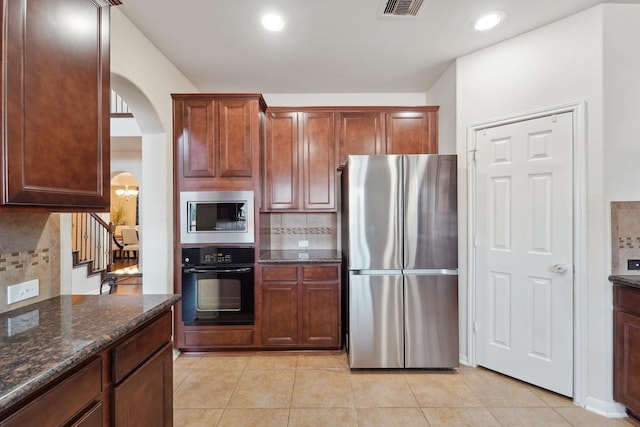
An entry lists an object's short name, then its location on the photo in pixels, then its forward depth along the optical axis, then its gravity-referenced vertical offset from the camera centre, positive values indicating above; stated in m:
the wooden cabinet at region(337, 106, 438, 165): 3.28 +0.90
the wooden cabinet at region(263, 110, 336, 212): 3.26 +0.58
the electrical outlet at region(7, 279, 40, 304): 1.37 -0.36
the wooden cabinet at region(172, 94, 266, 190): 2.85 +0.70
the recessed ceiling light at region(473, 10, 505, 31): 2.15 +1.42
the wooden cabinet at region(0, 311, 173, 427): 0.89 -0.63
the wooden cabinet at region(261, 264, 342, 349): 2.86 -0.88
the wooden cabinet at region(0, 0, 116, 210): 1.02 +0.42
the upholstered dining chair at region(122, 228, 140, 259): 8.57 -0.72
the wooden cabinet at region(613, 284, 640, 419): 1.87 -0.85
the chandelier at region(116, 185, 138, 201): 9.06 +0.69
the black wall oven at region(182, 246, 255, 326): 2.83 -0.67
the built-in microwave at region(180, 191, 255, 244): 2.84 -0.02
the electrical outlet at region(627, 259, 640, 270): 2.02 -0.33
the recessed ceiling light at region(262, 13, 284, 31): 2.16 +1.41
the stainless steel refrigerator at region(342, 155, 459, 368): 2.51 -0.38
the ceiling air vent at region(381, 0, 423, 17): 1.99 +1.40
